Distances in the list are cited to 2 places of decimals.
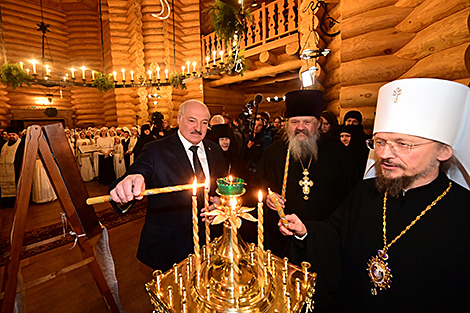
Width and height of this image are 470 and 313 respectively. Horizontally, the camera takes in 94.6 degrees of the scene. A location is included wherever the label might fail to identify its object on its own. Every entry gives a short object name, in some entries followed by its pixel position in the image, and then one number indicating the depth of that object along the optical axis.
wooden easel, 1.63
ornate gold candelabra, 0.86
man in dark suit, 2.07
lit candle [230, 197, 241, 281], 0.90
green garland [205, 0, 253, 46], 3.86
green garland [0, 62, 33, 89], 5.73
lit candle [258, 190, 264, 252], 0.87
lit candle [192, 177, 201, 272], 0.81
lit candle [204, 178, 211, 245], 0.92
